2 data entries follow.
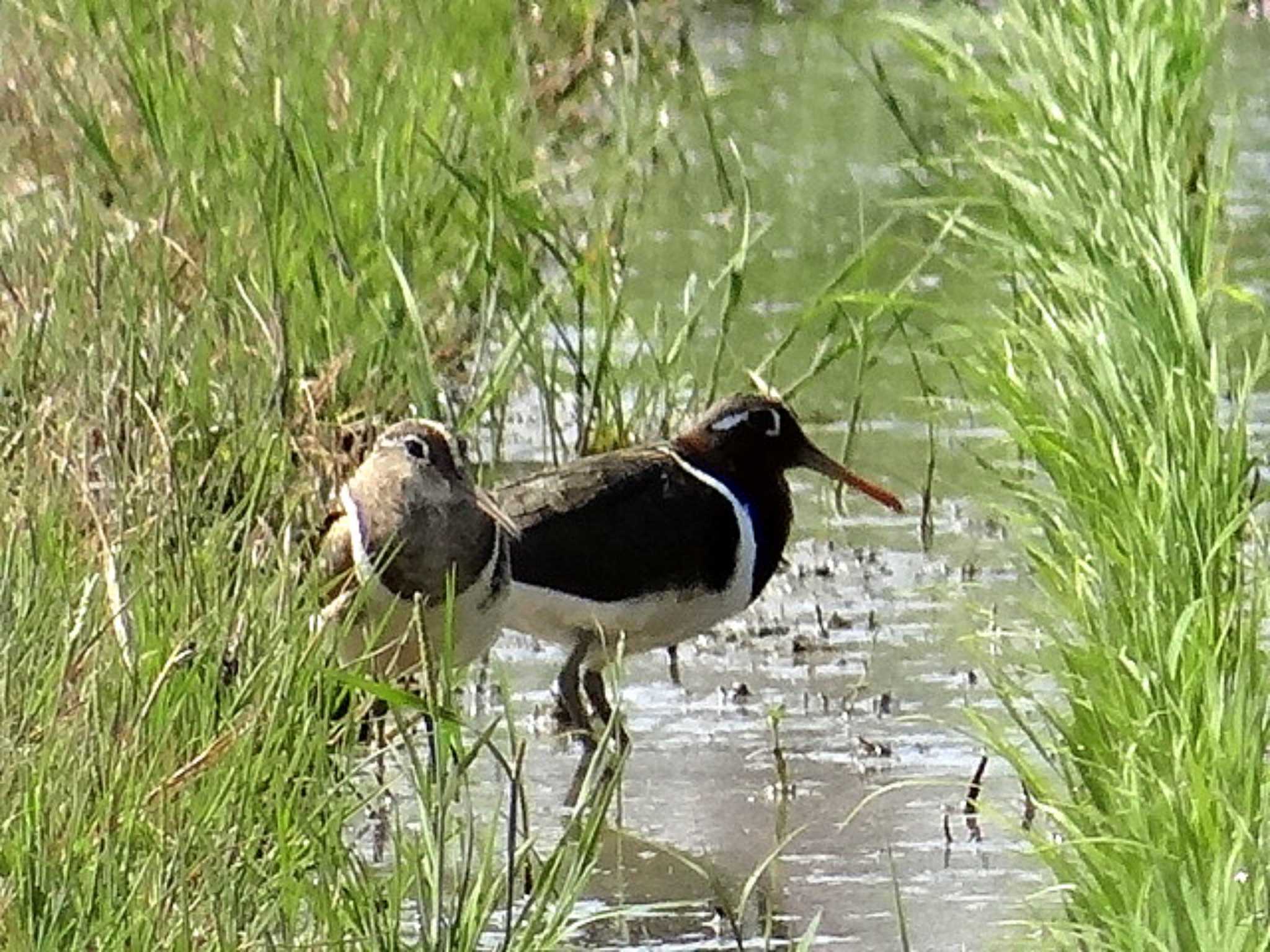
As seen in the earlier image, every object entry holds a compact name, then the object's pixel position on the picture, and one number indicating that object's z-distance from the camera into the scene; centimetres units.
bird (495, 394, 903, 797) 1148
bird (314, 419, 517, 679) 1022
